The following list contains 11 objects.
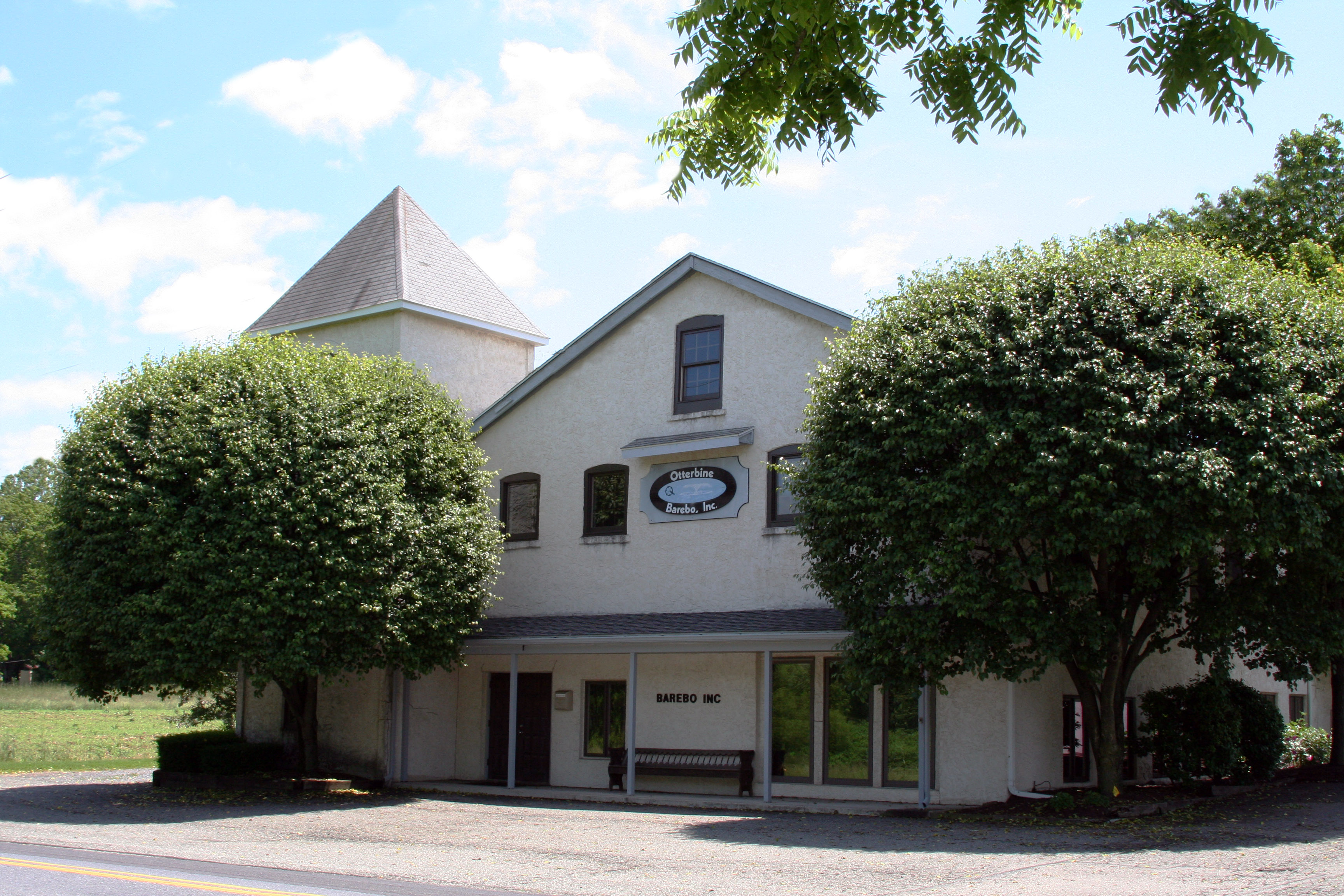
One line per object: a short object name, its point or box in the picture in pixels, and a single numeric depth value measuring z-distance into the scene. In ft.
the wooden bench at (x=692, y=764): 61.00
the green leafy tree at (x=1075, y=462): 43.62
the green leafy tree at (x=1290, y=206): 82.43
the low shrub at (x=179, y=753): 71.20
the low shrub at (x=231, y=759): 69.00
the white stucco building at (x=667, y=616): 57.11
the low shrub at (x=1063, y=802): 49.32
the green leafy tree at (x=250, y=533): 56.80
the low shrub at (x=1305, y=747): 75.10
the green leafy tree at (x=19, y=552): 237.90
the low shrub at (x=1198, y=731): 57.06
